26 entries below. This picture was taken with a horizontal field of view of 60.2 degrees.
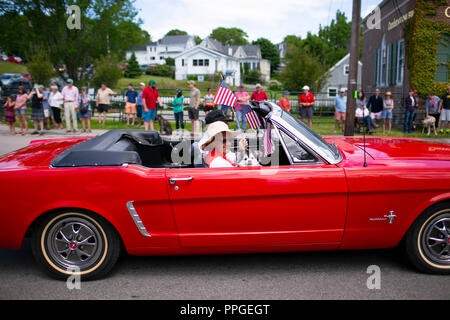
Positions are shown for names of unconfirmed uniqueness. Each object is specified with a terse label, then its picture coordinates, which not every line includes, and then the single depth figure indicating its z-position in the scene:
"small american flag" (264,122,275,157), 4.06
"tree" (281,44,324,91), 34.91
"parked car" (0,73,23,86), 34.97
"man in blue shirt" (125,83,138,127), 15.88
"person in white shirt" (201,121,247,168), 3.70
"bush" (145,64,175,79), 66.25
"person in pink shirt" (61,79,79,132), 13.15
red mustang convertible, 3.26
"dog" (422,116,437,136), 14.24
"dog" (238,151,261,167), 3.57
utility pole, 10.61
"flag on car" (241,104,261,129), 4.23
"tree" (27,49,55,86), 24.08
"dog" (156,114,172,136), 13.20
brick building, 15.72
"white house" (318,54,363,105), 51.69
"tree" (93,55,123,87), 30.33
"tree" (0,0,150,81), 27.67
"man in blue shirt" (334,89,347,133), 15.09
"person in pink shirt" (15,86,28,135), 13.40
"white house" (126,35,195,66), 89.50
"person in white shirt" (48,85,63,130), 14.27
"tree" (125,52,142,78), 61.97
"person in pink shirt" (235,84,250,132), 12.63
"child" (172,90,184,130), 13.80
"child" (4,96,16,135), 13.47
